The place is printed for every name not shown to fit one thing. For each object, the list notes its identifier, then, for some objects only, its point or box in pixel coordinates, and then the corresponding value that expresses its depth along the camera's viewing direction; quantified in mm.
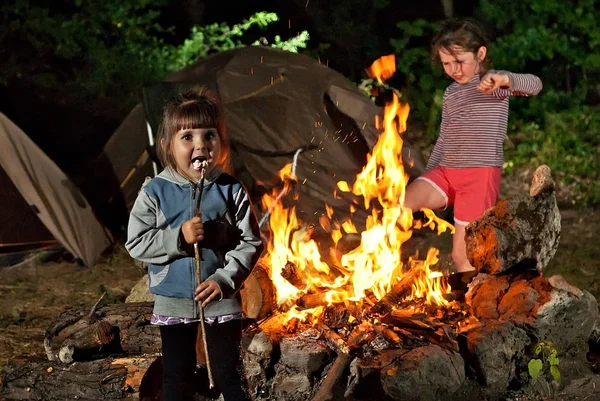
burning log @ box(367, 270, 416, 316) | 4453
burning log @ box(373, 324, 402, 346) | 4156
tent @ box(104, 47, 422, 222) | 7195
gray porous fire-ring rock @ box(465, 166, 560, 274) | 4441
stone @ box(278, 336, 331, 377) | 4034
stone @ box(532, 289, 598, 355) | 4262
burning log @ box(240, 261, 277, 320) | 4332
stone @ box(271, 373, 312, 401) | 4031
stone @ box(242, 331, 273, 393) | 4043
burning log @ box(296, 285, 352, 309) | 4473
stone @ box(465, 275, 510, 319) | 4414
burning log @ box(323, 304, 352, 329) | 4336
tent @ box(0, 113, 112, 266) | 7121
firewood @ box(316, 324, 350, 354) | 4098
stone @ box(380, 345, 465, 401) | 3895
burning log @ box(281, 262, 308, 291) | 4598
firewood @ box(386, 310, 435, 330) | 4223
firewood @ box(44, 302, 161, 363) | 4320
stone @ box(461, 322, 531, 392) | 4090
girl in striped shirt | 4980
